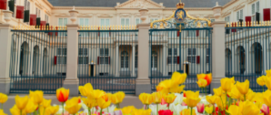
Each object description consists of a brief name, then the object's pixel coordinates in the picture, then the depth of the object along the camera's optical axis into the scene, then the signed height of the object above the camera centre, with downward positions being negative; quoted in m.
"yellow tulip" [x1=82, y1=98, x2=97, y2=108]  0.82 -0.19
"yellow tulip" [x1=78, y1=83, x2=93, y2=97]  0.82 -0.14
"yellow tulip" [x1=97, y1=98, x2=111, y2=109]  0.82 -0.19
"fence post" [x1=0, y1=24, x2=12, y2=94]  7.56 +0.12
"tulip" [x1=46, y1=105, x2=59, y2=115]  0.79 -0.21
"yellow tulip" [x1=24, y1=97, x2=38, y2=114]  0.78 -0.20
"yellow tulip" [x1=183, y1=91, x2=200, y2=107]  0.84 -0.18
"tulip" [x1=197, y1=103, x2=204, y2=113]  0.98 -0.25
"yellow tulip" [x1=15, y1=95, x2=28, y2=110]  0.75 -0.17
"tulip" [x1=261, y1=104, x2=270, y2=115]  0.83 -0.23
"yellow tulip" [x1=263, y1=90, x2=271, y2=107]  0.74 -0.16
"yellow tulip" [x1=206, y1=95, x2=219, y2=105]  0.96 -0.21
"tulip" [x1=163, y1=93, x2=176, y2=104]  0.90 -0.19
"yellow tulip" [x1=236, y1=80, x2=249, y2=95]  0.87 -0.13
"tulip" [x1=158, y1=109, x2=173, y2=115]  0.85 -0.24
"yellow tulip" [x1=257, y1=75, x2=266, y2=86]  1.16 -0.13
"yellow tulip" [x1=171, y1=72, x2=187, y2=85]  1.04 -0.11
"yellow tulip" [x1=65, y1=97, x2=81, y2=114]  0.75 -0.19
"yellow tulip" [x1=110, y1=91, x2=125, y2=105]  0.92 -0.19
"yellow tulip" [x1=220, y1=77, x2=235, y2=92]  1.00 -0.14
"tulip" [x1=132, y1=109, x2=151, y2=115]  0.64 -0.18
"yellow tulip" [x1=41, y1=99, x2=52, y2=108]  0.86 -0.20
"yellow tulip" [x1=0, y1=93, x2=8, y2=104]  0.99 -0.20
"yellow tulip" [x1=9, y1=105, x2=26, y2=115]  0.76 -0.21
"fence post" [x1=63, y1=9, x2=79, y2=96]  7.30 +0.00
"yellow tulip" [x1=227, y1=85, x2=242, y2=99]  0.91 -0.16
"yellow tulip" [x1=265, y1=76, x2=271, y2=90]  0.90 -0.11
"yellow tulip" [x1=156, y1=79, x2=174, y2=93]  1.03 -0.15
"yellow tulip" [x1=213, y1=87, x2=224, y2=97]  1.02 -0.18
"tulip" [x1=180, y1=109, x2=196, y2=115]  0.84 -0.24
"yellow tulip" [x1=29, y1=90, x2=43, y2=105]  0.84 -0.17
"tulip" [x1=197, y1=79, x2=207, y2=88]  1.23 -0.16
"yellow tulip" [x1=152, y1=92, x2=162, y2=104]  0.90 -0.18
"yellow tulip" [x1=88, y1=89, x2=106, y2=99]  0.81 -0.15
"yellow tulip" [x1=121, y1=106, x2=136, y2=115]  0.75 -0.20
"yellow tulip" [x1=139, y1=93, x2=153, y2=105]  0.87 -0.18
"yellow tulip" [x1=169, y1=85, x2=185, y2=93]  1.06 -0.17
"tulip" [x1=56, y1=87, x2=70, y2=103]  0.95 -0.18
